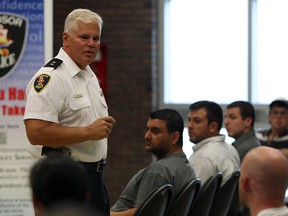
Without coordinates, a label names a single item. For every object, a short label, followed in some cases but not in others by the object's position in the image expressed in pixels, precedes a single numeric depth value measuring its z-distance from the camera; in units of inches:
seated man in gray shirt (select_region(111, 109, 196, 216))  297.1
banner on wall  365.2
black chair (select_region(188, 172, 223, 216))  310.3
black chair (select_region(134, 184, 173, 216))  264.2
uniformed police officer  234.4
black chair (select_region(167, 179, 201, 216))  288.0
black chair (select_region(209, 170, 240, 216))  330.5
